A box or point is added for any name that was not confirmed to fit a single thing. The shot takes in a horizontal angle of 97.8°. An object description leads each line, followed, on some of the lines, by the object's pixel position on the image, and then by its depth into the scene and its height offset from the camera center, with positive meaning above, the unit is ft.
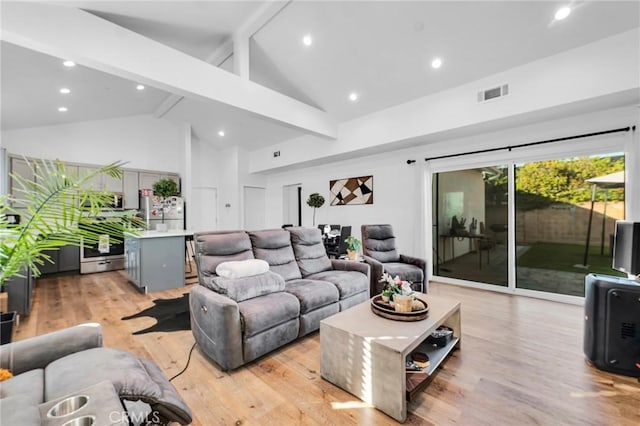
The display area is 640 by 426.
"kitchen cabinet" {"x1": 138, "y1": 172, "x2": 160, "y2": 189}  20.95 +2.27
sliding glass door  11.53 -0.63
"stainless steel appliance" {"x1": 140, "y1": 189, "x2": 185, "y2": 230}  19.42 -0.02
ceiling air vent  11.23 +4.72
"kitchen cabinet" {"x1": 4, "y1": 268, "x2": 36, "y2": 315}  10.39 -3.19
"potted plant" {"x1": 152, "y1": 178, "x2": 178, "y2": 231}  17.67 +1.32
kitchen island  13.65 -2.63
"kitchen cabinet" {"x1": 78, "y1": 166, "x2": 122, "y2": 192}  18.45 +1.85
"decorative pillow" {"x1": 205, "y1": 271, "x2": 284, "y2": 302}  7.84 -2.27
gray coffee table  5.49 -3.17
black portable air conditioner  6.75 -2.94
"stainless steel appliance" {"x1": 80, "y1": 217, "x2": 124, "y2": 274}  17.89 -3.36
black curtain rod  10.50 +2.84
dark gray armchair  11.92 -2.46
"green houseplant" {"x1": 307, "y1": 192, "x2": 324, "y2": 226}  20.90 +0.61
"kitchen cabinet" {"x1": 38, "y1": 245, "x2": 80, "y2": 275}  17.48 -3.33
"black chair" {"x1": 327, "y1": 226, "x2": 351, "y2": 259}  16.49 -2.30
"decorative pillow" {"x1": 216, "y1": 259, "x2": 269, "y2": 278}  8.25 -1.82
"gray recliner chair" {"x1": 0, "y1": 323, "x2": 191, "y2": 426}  2.83 -2.25
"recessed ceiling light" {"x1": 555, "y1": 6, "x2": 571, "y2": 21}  8.61 +6.08
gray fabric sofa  7.09 -2.60
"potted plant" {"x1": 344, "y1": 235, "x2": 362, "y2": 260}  12.35 -1.79
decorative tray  6.72 -2.59
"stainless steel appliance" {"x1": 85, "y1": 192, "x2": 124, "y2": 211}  18.99 +0.49
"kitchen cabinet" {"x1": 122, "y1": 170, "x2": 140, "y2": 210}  20.11 +1.40
